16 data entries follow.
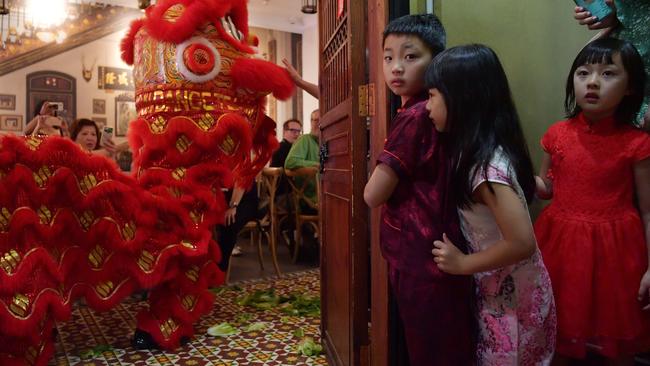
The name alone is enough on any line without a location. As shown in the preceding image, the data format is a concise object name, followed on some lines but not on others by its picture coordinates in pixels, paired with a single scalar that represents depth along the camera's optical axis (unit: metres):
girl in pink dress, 1.01
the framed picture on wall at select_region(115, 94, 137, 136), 6.22
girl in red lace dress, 1.28
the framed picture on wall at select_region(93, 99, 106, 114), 6.10
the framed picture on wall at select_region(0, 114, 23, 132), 5.62
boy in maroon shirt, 1.13
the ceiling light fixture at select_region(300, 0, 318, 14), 5.54
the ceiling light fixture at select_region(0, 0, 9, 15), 4.34
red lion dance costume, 1.90
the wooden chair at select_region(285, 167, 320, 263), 4.37
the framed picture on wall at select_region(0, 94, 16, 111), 5.61
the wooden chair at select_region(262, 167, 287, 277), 3.97
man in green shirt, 4.29
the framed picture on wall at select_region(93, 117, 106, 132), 6.12
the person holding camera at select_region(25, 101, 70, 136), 2.94
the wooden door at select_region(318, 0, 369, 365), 1.63
